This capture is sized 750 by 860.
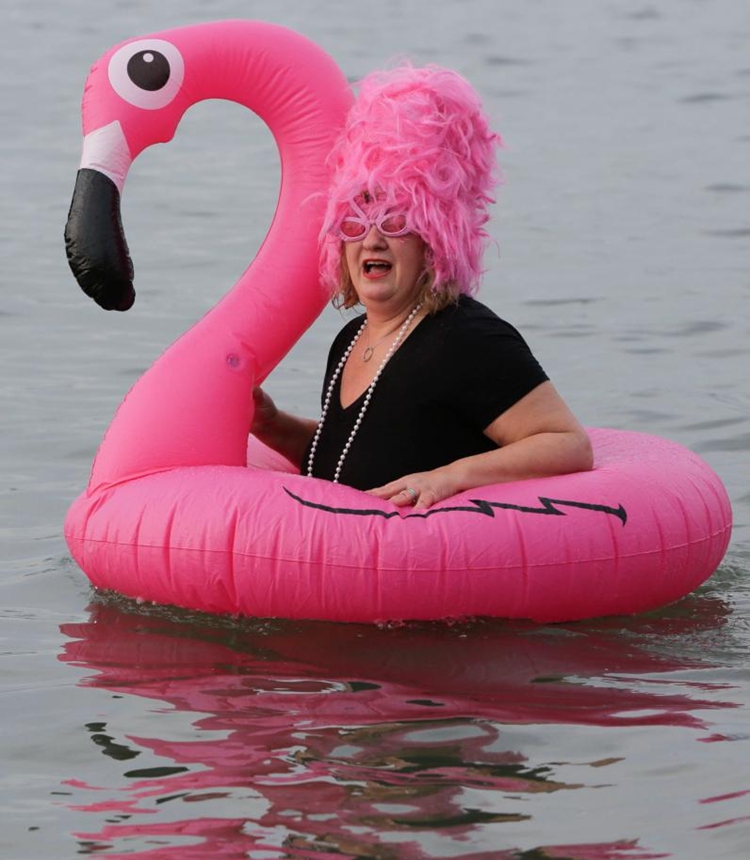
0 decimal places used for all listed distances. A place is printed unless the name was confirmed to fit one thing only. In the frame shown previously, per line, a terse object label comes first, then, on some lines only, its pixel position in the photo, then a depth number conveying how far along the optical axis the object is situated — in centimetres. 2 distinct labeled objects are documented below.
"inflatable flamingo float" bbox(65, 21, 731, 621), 796
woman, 820
